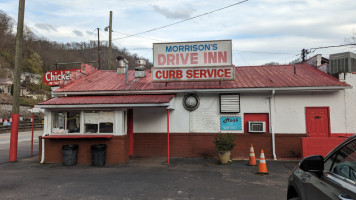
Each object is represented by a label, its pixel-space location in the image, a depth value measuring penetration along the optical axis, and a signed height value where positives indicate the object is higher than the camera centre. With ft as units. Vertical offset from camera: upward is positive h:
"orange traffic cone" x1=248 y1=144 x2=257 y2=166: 31.57 -5.83
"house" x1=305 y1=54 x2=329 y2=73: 42.24 +10.73
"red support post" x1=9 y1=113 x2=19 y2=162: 36.22 -3.28
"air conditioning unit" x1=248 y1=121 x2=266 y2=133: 35.99 -1.59
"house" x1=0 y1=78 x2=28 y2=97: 183.59 +25.33
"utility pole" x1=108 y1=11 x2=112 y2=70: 74.08 +20.39
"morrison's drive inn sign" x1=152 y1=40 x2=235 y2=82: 39.14 +9.59
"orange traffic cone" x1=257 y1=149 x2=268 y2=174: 27.49 -5.90
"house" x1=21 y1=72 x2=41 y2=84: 206.24 +35.98
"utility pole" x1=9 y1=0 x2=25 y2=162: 36.32 +5.29
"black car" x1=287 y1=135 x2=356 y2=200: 7.09 -2.00
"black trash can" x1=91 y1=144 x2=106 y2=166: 33.04 -5.29
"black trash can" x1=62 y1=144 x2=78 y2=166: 33.53 -5.22
